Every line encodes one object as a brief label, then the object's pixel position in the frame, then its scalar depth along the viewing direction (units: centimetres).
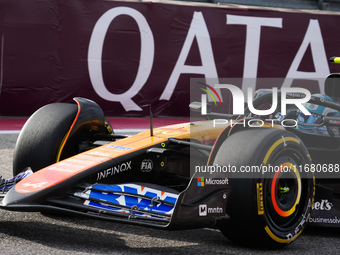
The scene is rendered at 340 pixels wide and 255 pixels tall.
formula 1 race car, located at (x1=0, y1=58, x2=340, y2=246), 777
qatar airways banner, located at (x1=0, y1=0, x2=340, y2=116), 2227
